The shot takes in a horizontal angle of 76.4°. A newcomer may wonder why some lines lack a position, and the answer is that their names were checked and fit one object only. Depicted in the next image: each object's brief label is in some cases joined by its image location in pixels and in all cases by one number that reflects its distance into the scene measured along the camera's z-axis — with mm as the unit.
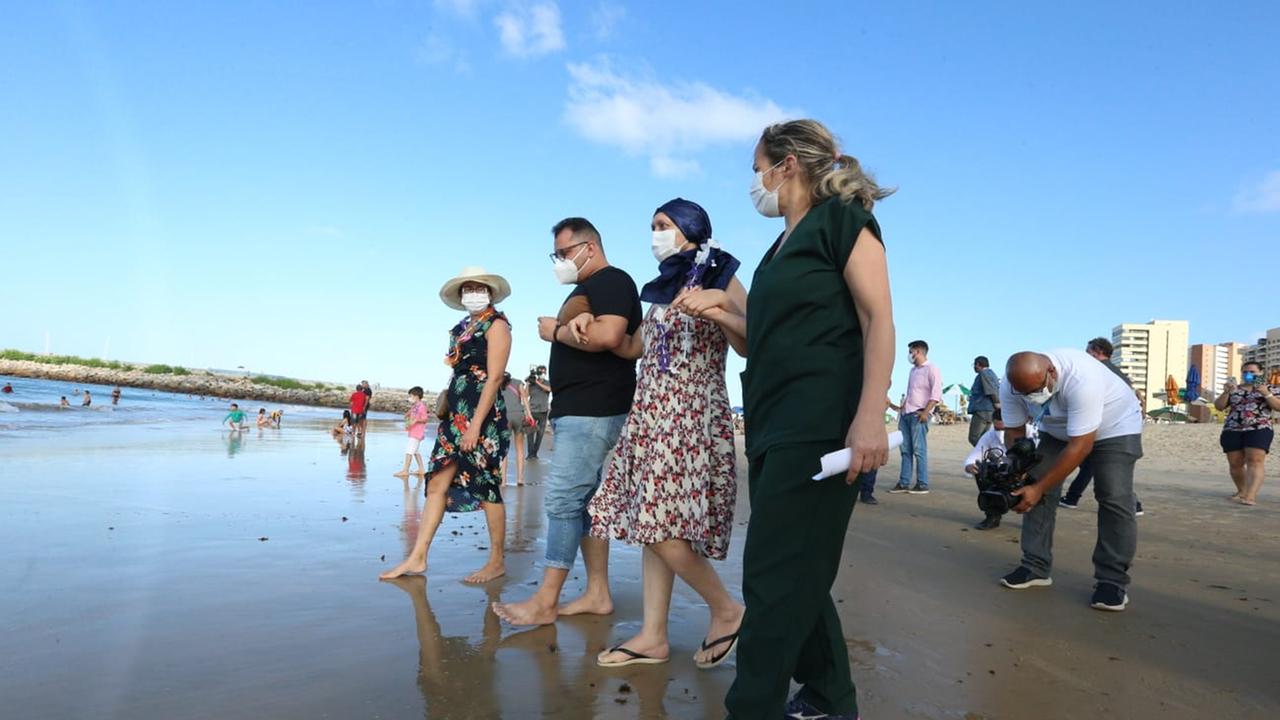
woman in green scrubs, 2090
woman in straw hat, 4594
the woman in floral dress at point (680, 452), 3068
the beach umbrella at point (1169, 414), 39438
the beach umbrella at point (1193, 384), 37125
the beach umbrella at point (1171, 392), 41938
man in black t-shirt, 3703
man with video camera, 4102
